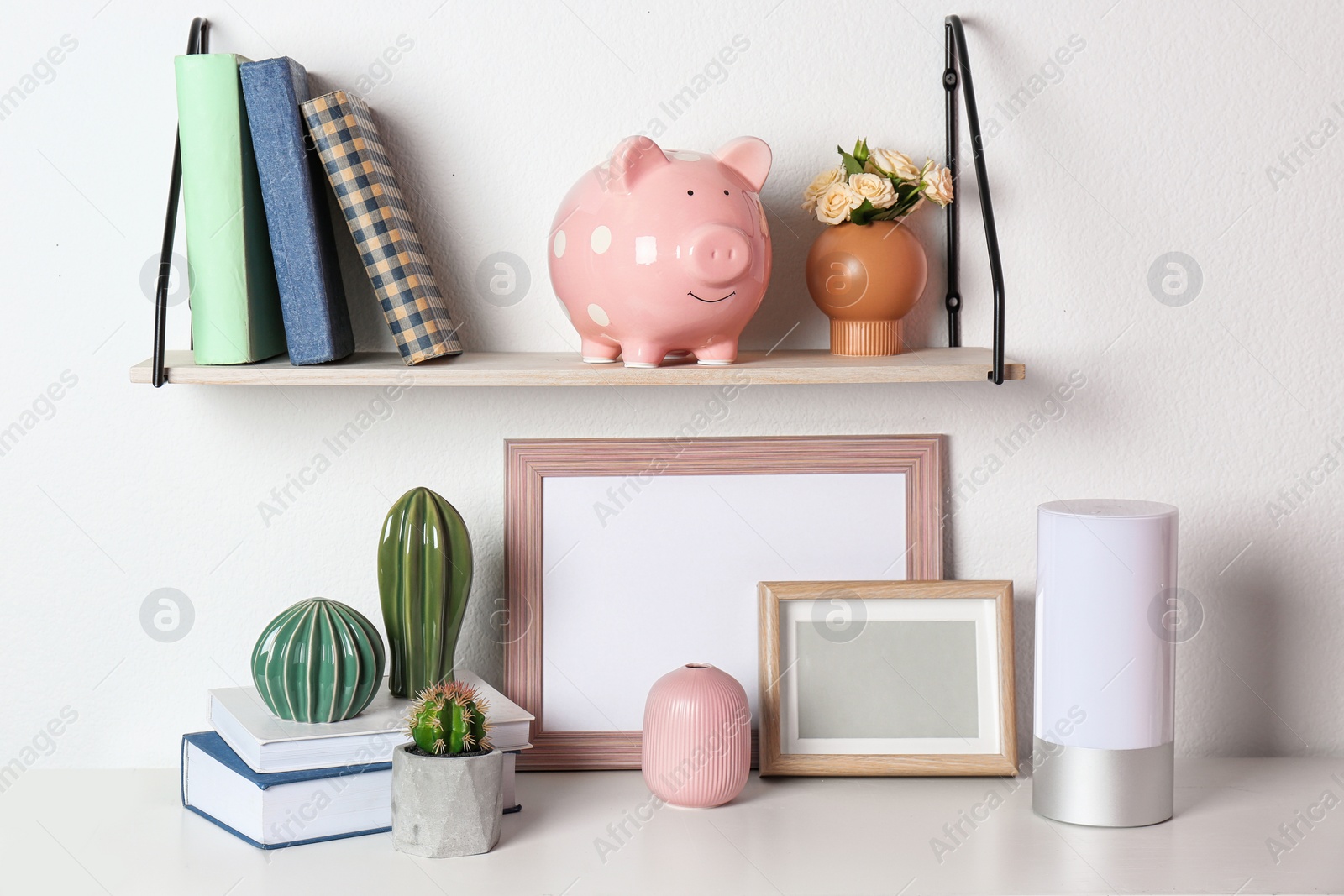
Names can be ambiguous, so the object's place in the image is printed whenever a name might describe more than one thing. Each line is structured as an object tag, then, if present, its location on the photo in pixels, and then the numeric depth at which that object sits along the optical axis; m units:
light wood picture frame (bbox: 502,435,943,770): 2.29
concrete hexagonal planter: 2.12
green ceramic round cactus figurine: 2.16
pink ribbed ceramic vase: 2.19
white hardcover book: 2.14
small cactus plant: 2.12
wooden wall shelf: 2.15
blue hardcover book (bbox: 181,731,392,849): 2.13
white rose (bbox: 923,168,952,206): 2.22
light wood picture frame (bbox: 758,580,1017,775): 2.26
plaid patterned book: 2.17
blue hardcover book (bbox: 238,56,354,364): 2.15
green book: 2.14
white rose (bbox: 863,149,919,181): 2.22
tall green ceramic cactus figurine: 2.21
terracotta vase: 2.21
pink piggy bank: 2.14
